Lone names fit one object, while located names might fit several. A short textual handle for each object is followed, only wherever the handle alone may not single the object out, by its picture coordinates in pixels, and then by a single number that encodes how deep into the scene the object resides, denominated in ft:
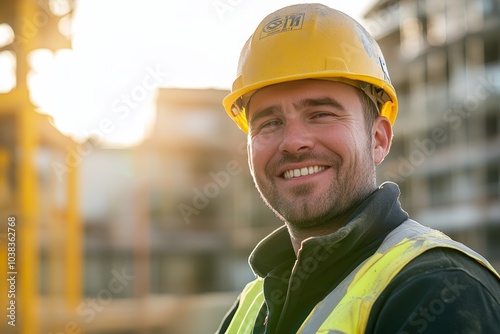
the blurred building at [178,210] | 110.22
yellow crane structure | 21.63
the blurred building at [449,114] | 99.76
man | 5.18
